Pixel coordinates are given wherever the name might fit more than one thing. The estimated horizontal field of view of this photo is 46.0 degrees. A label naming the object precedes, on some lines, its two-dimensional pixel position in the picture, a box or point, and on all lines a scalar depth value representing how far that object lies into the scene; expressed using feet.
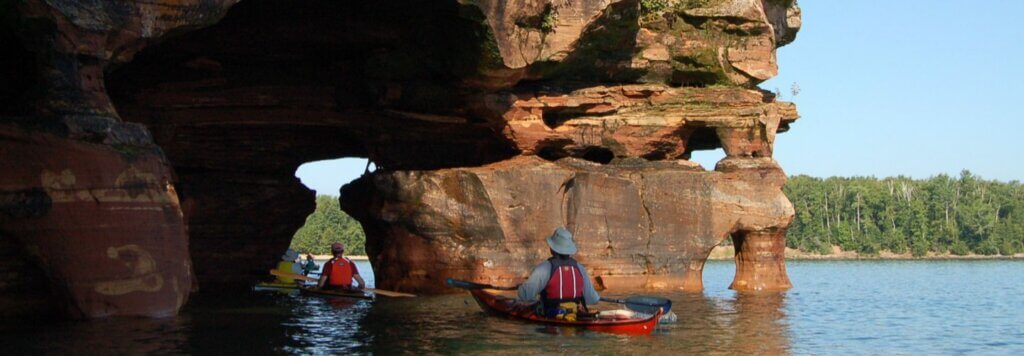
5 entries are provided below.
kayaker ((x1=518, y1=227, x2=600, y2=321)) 51.65
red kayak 50.24
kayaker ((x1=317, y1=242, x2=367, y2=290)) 74.54
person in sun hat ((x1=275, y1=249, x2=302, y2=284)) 89.25
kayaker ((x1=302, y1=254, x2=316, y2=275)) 99.86
